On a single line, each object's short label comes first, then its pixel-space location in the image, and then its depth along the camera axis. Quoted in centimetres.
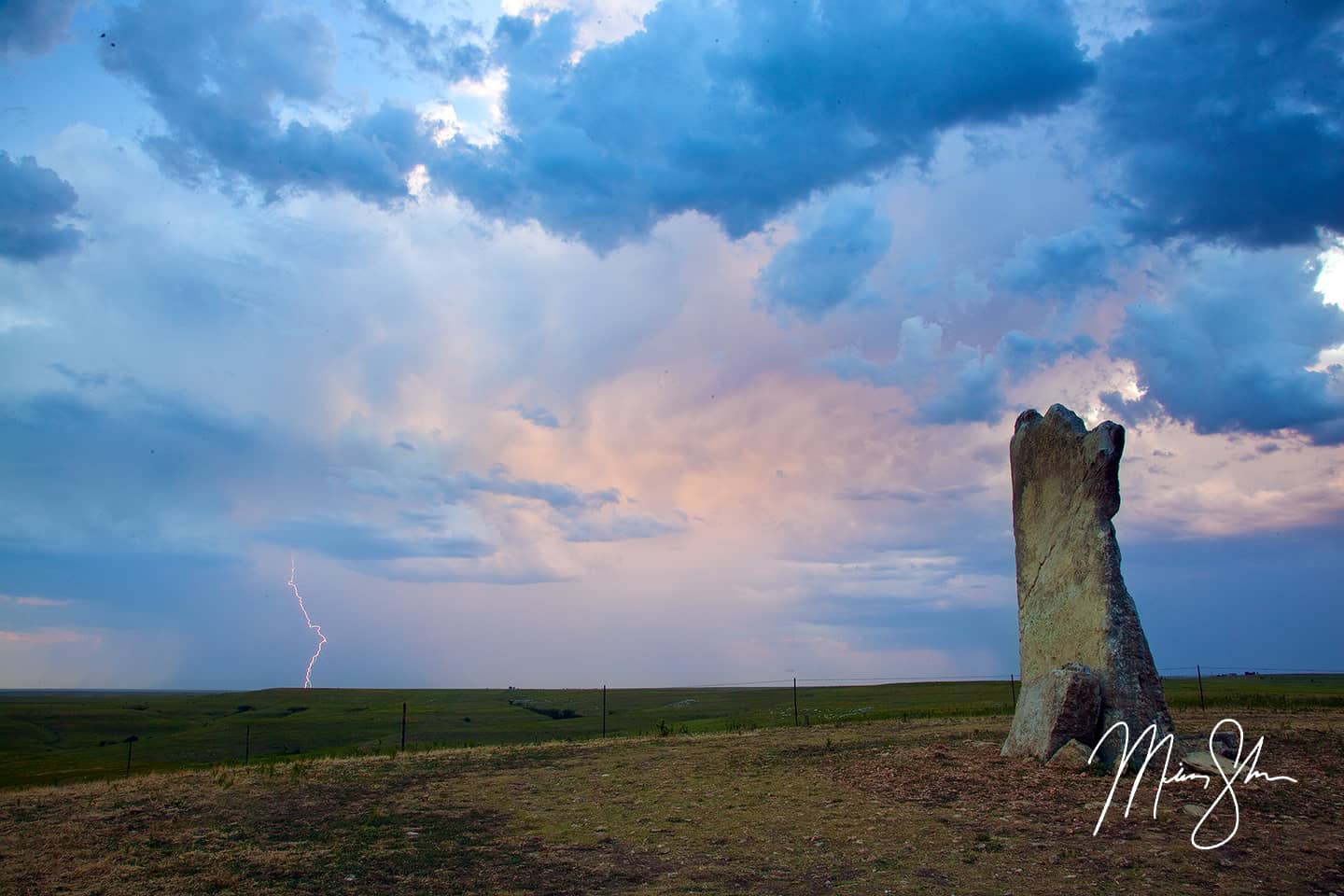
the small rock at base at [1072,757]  1498
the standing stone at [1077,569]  1561
